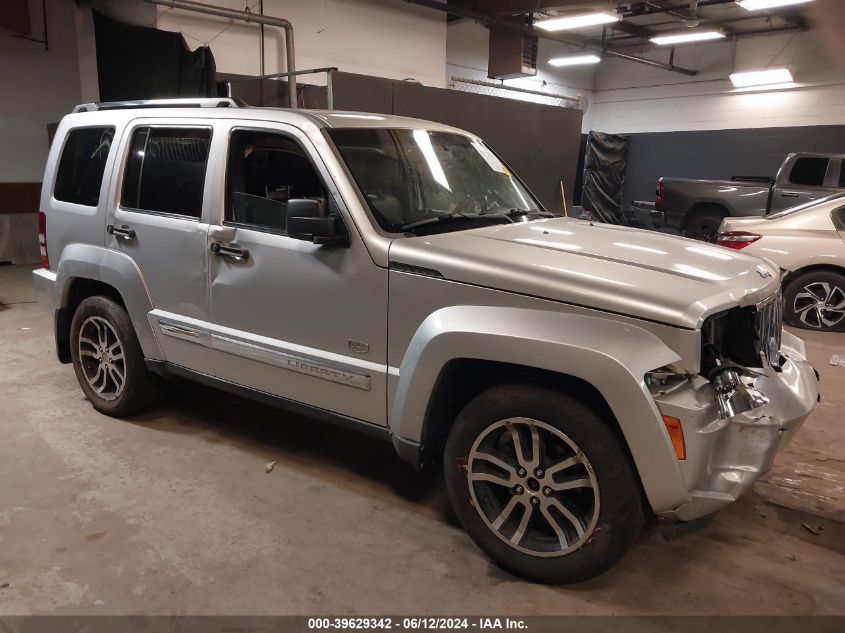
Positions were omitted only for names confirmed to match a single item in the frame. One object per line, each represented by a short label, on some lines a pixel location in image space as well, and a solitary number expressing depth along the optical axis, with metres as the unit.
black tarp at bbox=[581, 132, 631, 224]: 18.09
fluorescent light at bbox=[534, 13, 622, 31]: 10.36
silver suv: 2.35
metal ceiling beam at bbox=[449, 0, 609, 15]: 9.92
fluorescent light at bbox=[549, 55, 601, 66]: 15.19
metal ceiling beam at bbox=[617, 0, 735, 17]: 12.21
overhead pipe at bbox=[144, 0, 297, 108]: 8.46
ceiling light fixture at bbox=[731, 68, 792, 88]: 15.12
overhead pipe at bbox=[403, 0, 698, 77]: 10.71
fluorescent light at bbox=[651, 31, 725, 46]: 13.18
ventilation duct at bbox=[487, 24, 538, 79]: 12.60
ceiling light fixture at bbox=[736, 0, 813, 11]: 9.82
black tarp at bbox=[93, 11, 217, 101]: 8.51
